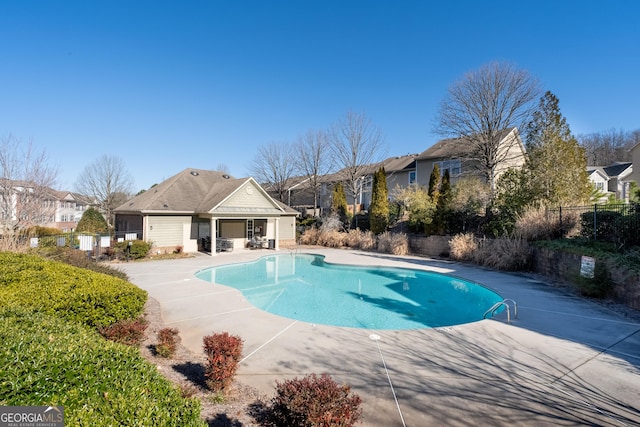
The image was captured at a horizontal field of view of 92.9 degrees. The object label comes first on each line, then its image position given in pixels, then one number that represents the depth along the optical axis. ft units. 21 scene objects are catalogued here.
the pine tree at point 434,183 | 70.33
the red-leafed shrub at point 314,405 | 9.76
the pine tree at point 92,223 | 88.28
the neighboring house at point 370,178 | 105.81
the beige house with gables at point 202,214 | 65.10
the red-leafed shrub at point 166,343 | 17.71
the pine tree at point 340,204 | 89.45
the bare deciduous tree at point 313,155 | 102.78
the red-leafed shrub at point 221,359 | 14.17
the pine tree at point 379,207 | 75.97
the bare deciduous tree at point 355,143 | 91.76
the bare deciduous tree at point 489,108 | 68.80
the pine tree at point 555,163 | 47.70
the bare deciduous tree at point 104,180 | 124.67
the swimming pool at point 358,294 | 29.32
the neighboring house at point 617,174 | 128.98
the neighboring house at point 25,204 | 47.19
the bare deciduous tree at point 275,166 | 111.45
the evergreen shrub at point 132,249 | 56.03
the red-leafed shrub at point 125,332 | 17.76
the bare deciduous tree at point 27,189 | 48.38
